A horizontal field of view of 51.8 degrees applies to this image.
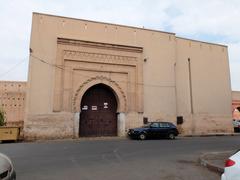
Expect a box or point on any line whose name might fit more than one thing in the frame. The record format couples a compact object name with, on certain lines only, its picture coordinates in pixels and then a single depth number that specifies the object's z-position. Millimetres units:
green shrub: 22722
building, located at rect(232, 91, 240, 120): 39588
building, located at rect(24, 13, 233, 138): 20875
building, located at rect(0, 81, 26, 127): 28734
